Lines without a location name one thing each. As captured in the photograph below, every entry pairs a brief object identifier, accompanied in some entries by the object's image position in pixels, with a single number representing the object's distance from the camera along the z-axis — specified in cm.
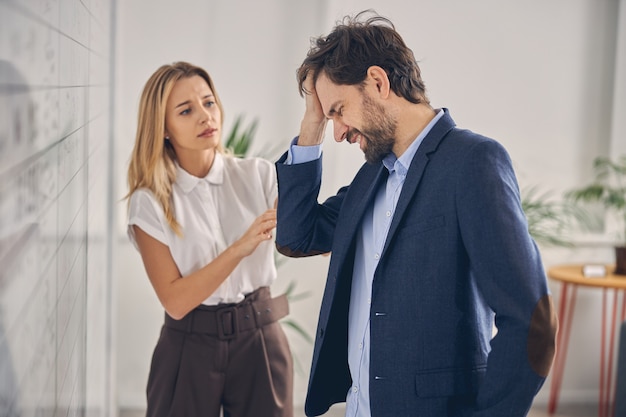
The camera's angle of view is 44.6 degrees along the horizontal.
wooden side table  409
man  132
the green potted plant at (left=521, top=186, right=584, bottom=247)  410
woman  223
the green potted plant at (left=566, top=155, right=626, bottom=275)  409
